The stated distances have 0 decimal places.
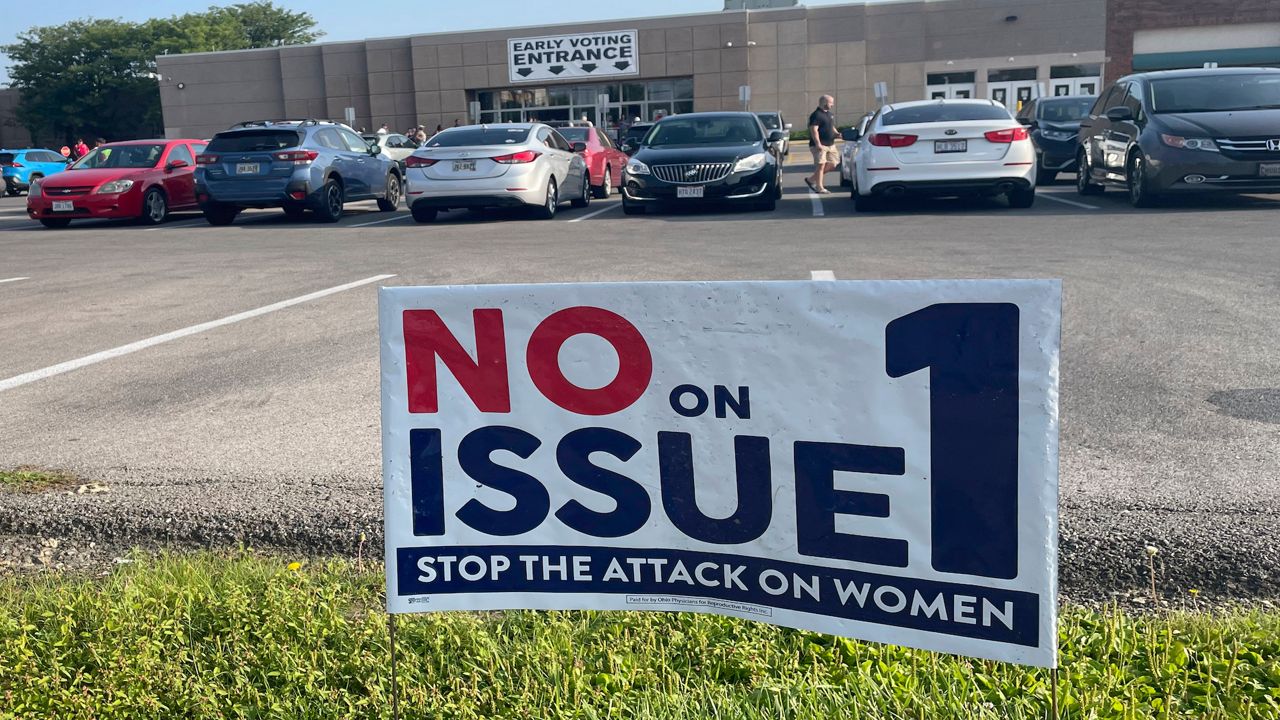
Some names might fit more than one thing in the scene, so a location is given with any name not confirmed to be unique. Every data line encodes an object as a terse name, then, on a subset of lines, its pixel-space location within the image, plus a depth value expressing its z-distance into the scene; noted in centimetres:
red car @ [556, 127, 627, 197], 2014
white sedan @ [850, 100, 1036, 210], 1365
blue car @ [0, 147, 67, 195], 3250
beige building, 5291
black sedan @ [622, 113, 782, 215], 1505
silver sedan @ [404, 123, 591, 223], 1539
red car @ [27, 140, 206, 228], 1780
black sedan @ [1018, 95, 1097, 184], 1936
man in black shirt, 1855
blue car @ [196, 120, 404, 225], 1670
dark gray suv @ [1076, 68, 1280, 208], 1285
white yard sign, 209
